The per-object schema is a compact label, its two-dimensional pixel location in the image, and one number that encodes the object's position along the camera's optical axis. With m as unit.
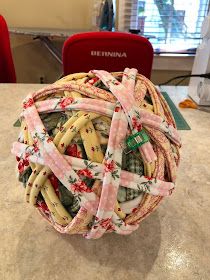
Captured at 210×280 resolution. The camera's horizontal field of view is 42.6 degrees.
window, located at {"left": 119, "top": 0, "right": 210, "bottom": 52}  1.78
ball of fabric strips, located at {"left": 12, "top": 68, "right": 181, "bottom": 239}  0.37
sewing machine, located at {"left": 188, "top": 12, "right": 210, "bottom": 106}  0.94
